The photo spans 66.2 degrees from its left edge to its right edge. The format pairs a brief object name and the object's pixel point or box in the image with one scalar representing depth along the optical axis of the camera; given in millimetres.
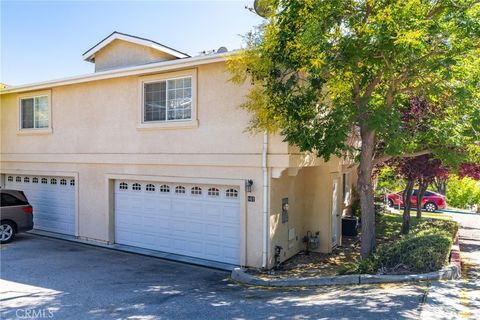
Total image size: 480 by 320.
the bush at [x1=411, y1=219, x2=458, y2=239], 13192
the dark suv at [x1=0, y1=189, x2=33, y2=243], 12328
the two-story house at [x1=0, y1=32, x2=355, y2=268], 10133
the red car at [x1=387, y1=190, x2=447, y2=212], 26453
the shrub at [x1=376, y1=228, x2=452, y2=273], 7980
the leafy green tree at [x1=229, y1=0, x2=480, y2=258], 7168
